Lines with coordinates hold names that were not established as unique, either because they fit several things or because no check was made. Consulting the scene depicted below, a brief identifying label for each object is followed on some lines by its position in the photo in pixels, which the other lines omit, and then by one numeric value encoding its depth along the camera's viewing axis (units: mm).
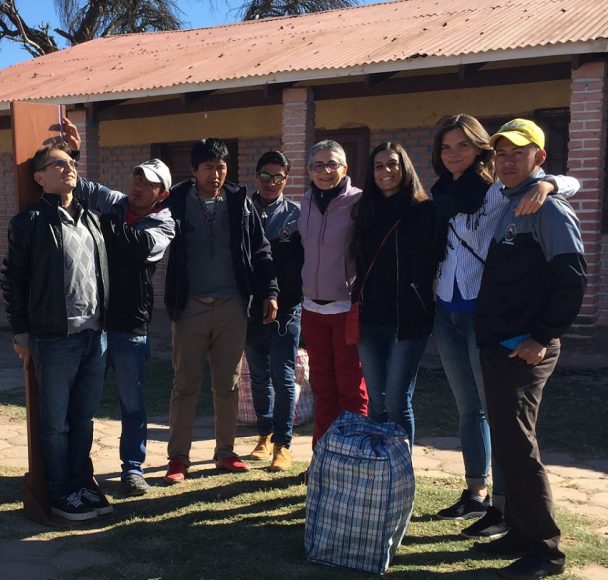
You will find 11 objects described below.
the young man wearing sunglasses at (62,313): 3945
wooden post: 4098
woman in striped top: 3906
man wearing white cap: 4258
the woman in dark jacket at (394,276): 4086
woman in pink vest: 4516
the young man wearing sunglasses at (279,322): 4945
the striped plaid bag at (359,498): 3562
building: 7844
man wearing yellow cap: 3375
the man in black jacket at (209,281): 4641
